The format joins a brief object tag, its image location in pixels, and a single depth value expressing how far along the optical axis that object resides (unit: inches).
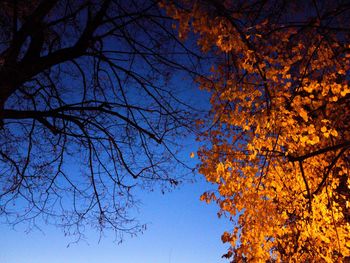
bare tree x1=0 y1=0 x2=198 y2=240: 269.0
